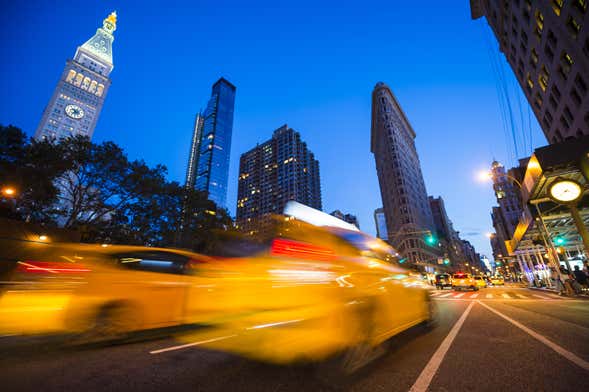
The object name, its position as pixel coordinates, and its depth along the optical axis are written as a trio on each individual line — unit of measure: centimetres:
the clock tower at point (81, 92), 9579
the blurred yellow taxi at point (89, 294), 431
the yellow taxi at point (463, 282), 2359
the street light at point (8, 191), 1886
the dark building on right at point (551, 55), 2206
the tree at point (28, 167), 2025
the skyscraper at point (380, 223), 14749
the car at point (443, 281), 2907
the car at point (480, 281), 2794
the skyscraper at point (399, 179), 7644
